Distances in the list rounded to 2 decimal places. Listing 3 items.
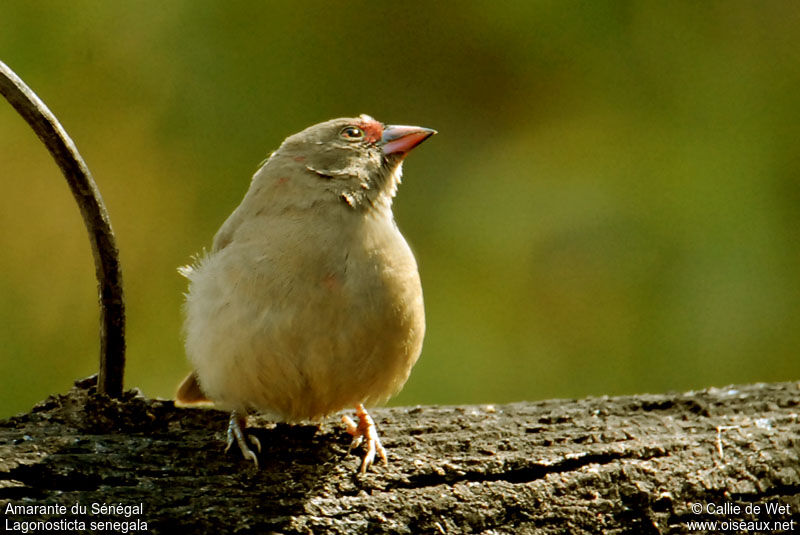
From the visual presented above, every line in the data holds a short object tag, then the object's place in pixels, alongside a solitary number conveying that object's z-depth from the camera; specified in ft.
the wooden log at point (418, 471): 16.06
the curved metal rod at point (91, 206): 15.79
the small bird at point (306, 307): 18.26
